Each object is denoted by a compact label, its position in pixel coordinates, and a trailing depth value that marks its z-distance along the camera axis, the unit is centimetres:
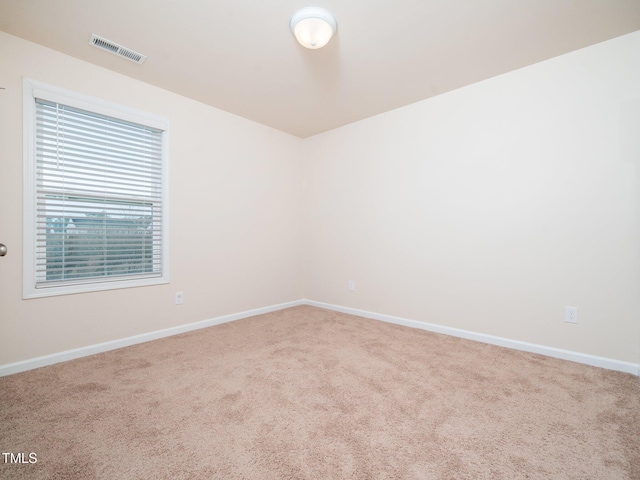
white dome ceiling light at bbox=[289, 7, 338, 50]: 190
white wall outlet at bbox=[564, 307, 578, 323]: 234
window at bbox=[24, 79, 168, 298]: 227
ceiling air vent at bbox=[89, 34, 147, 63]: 219
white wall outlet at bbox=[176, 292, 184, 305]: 303
